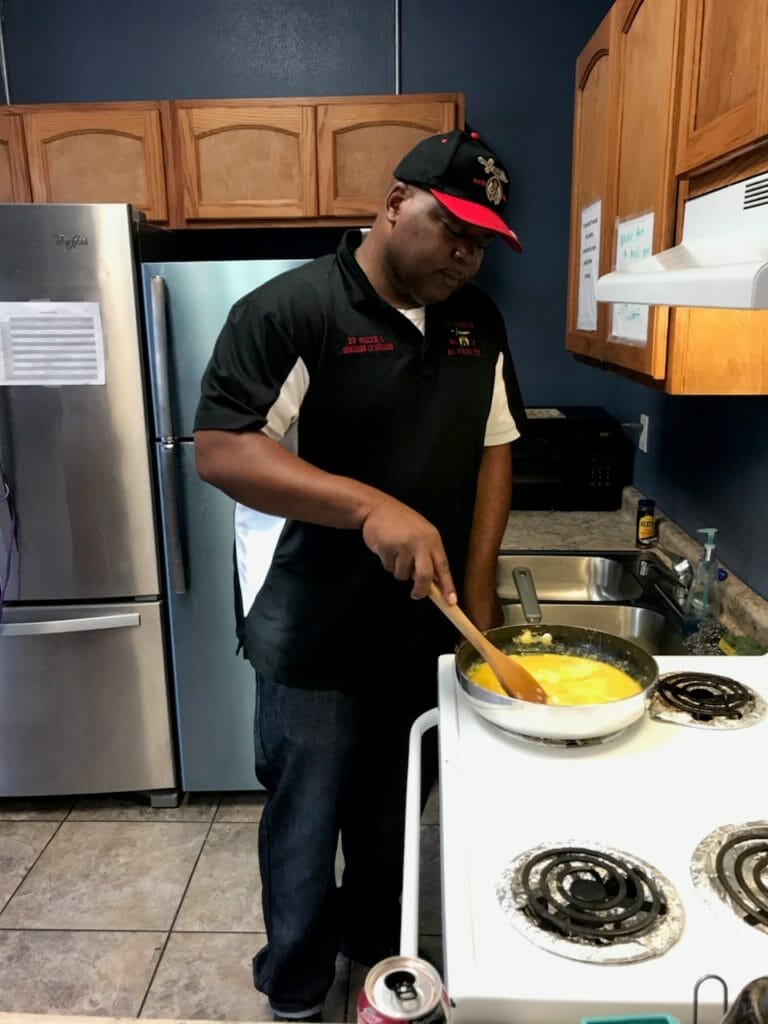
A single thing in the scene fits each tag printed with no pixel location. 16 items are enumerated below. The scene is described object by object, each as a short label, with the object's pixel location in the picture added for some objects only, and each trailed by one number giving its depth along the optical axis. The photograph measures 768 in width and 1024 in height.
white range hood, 0.77
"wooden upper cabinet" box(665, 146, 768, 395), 1.40
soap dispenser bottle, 1.68
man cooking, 1.30
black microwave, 2.55
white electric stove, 0.71
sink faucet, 1.79
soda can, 0.65
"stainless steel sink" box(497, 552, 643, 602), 2.11
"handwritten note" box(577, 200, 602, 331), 1.92
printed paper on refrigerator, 2.22
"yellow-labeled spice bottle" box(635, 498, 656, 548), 2.19
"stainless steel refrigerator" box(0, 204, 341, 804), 2.23
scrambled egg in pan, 1.23
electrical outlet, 2.49
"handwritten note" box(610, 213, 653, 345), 1.52
